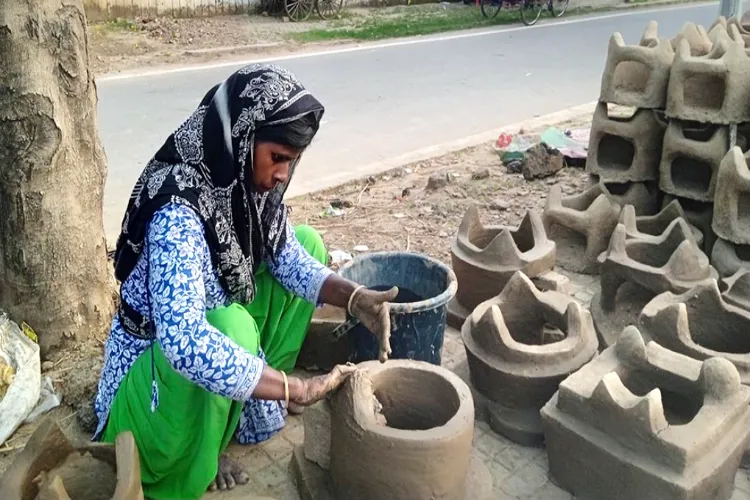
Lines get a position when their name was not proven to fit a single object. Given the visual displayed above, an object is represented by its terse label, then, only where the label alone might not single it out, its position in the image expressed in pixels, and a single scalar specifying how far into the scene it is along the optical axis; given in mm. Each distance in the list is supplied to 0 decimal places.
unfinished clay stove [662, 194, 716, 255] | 4082
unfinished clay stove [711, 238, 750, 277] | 3646
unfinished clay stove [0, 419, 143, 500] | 1884
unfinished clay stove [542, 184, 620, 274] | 4027
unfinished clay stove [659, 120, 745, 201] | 3990
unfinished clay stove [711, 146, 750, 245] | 3541
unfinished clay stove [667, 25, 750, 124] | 3885
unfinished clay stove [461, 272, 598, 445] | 2715
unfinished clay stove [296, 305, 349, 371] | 3094
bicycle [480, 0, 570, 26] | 15812
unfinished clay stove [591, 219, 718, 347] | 3217
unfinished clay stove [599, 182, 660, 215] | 4383
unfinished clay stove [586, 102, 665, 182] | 4293
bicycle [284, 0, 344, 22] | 13711
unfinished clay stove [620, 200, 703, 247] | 3720
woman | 2148
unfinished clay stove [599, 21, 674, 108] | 4164
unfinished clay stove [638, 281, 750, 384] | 2678
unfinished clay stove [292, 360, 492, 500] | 2148
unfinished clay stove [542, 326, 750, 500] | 2219
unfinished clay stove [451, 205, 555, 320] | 3316
